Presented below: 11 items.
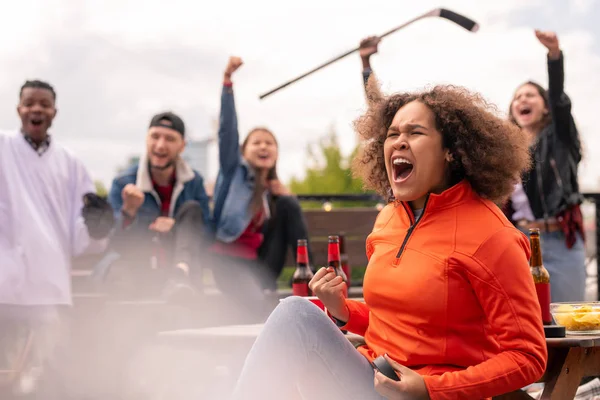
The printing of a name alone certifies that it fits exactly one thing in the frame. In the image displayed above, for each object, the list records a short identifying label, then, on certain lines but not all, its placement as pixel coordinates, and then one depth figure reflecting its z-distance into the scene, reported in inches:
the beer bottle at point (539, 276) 89.1
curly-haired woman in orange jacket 62.3
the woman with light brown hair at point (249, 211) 162.1
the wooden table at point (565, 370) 87.1
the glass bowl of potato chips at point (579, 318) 88.8
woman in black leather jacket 143.7
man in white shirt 149.9
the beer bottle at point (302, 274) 118.2
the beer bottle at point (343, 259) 159.7
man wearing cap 156.0
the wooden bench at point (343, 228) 203.6
